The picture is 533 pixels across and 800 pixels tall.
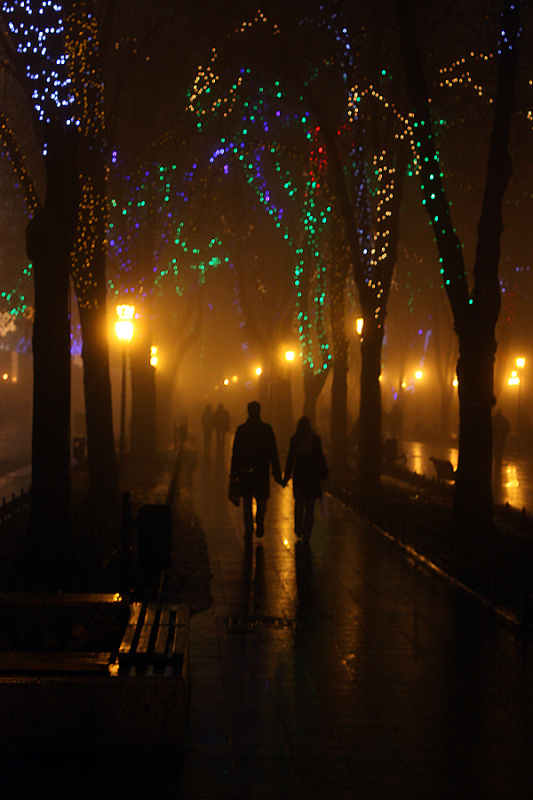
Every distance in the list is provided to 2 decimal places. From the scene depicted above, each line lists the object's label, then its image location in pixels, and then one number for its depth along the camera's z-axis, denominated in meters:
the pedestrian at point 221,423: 33.88
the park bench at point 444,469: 18.56
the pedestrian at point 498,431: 29.55
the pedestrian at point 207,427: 34.72
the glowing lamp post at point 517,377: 41.38
